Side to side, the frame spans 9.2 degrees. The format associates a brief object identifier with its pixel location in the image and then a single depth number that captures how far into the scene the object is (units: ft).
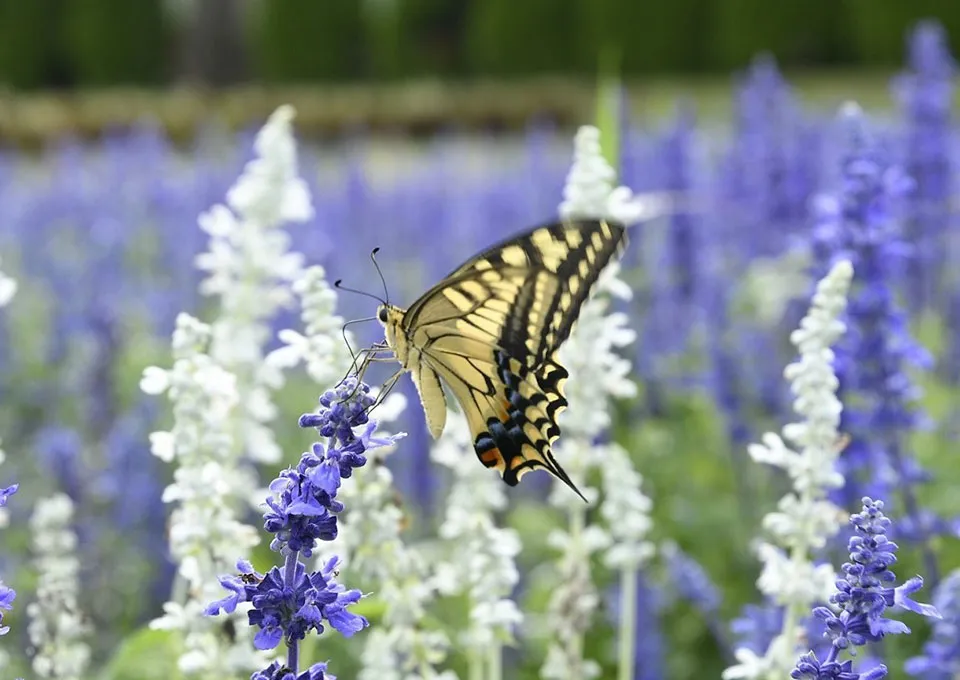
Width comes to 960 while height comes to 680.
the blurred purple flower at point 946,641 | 3.18
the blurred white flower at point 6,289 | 3.13
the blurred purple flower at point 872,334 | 3.33
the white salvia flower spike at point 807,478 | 3.11
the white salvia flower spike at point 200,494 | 3.11
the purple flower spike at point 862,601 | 2.93
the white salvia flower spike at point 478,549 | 3.17
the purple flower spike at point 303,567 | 2.91
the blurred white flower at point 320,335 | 3.12
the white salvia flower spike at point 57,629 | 3.12
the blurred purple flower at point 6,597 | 2.91
